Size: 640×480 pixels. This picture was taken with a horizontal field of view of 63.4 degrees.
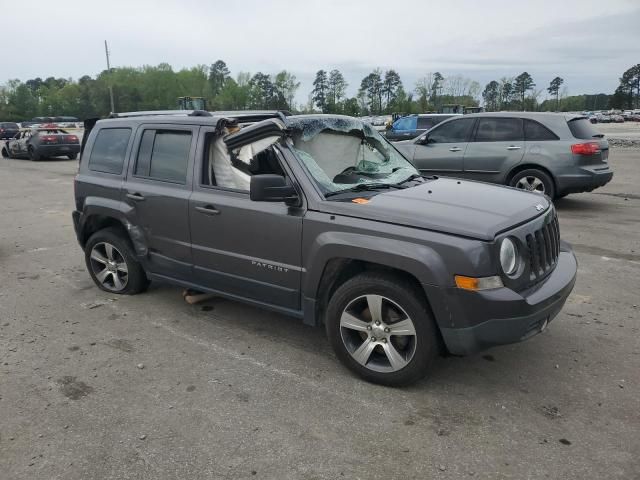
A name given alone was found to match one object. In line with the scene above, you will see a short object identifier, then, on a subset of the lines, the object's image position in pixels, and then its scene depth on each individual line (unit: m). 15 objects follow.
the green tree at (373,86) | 117.69
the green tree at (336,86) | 111.19
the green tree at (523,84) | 108.61
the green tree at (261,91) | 97.81
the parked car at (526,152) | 8.80
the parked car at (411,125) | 17.95
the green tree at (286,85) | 105.56
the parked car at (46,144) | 21.45
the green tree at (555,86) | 129.11
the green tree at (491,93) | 109.38
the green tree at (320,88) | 113.25
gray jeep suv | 3.13
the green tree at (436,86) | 93.76
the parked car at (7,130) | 47.00
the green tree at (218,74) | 139.10
